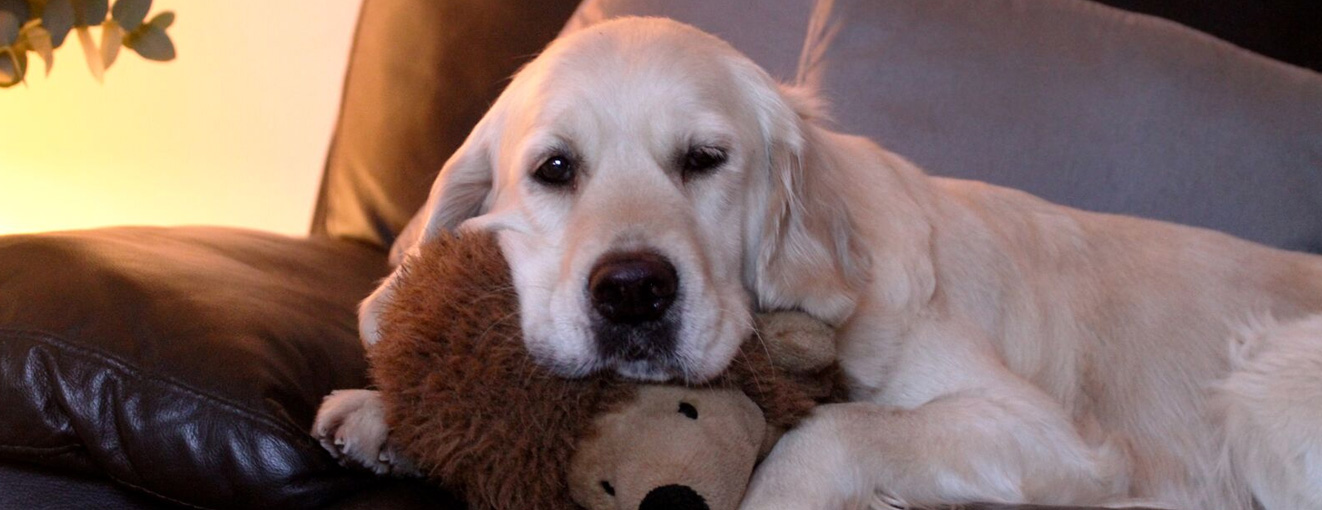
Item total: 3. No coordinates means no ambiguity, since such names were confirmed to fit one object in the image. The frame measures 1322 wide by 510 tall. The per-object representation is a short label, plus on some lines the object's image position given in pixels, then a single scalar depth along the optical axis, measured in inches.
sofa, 35.6
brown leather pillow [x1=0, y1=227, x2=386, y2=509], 35.2
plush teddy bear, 34.1
